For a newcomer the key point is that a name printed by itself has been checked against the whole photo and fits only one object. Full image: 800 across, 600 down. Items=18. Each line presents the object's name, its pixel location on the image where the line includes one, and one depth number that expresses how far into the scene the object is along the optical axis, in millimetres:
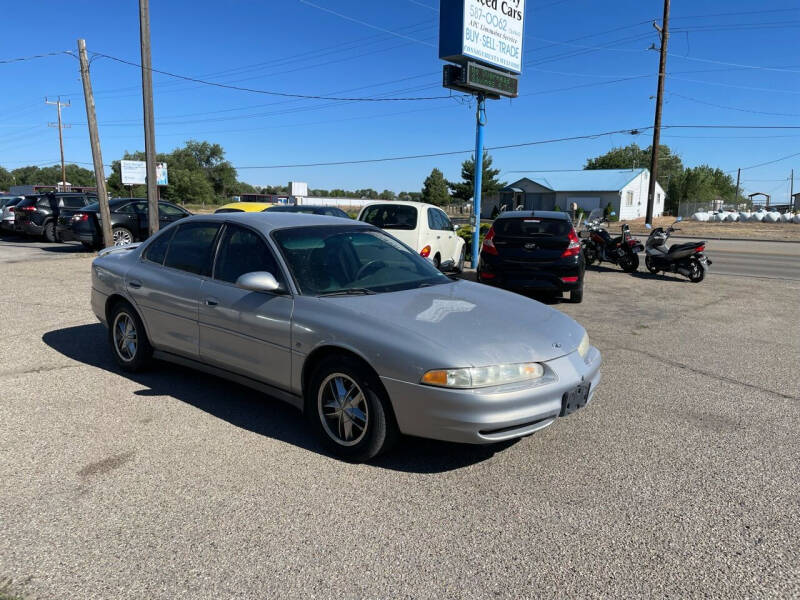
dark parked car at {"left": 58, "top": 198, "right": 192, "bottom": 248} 16250
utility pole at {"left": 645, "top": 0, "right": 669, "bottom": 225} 27828
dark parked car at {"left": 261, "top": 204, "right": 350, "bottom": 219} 13164
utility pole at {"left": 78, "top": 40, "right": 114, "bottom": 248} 16203
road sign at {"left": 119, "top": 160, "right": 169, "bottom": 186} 44406
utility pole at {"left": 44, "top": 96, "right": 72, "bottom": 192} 58778
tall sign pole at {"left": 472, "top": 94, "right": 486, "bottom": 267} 13789
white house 54094
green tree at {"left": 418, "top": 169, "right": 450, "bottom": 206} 81062
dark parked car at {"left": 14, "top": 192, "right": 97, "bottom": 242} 19734
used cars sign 13703
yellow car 14828
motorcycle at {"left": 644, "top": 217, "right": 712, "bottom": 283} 12438
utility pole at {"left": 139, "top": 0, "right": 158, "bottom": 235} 15367
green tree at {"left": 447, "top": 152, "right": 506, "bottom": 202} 64250
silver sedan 3238
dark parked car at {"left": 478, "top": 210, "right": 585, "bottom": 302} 9062
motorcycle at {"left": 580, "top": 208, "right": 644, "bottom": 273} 13852
